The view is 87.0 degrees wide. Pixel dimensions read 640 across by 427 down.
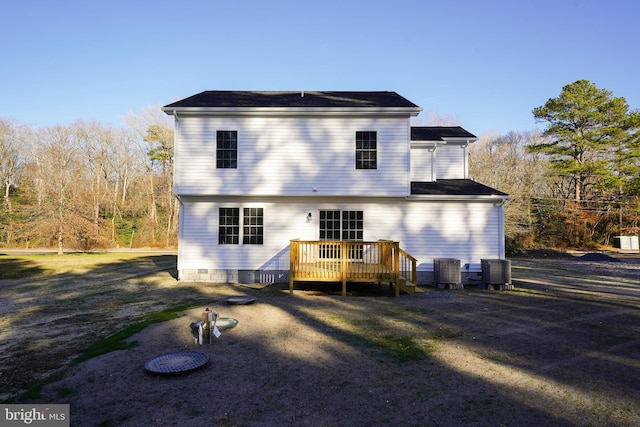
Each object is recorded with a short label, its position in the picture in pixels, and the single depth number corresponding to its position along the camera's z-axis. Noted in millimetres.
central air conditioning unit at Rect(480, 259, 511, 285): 12195
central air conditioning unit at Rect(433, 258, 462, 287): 12328
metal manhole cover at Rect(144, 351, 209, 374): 4980
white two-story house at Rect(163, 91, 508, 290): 12914
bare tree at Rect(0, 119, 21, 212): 37156
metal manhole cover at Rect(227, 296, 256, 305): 9391
